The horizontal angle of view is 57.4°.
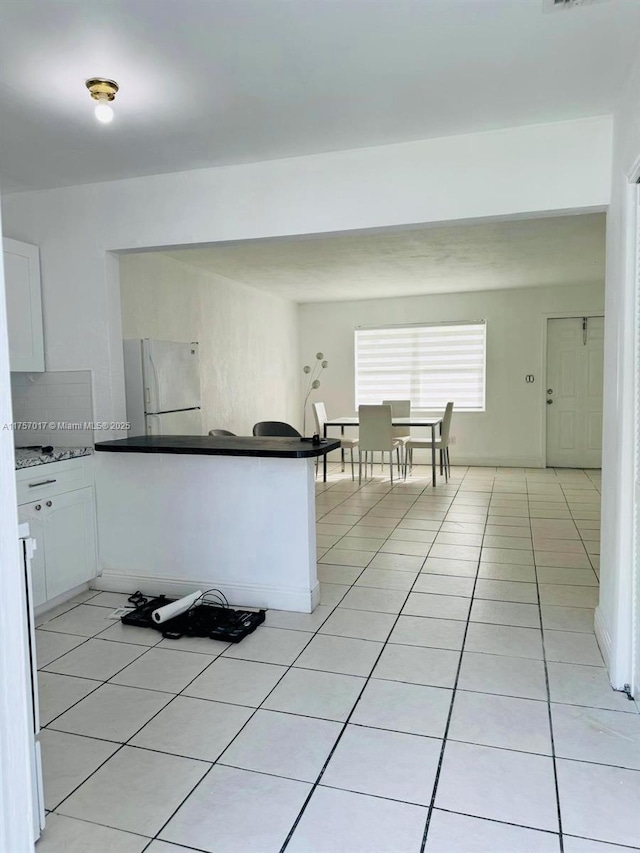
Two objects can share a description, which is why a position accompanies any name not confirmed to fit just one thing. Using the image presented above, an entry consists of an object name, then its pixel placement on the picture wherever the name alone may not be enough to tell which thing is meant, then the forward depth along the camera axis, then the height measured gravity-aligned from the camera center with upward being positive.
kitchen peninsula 3.07 -0.73
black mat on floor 2.78 -1.17
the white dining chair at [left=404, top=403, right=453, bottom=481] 6.91 -0.75
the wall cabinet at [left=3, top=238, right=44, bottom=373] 3.22 +0.47
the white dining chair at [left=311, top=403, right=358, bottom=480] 7.03 -0.47
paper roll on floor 2.85 -1.11
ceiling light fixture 2.12 +1.08
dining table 6.55 -0.47
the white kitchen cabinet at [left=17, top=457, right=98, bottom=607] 2.96 -0.73
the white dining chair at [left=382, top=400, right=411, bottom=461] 7.70 -0.37
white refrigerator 3.61 +0.01
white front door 7.43 -0.18
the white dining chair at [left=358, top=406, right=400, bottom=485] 6.44 -0.54
